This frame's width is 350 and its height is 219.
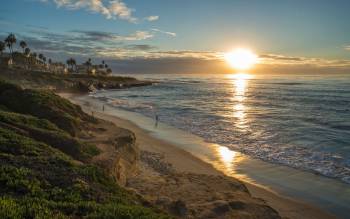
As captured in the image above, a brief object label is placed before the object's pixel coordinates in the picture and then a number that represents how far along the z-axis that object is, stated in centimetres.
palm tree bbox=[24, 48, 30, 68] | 13462
